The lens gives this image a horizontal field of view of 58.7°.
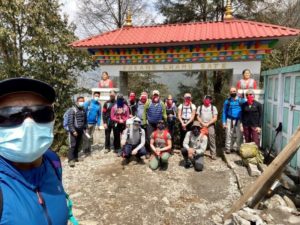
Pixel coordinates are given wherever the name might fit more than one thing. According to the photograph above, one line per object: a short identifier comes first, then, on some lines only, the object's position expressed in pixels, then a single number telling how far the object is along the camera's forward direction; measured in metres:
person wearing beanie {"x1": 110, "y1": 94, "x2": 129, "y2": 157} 7.64
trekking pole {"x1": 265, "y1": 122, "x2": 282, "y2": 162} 7.11
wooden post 4.17
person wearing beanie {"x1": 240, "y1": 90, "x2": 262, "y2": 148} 7.20
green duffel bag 6.62
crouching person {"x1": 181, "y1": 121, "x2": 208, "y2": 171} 6.88
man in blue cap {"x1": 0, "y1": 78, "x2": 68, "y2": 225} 1.41
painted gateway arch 8.41
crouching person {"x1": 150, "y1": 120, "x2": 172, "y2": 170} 6.93
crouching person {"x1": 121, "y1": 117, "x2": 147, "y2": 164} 7.11
